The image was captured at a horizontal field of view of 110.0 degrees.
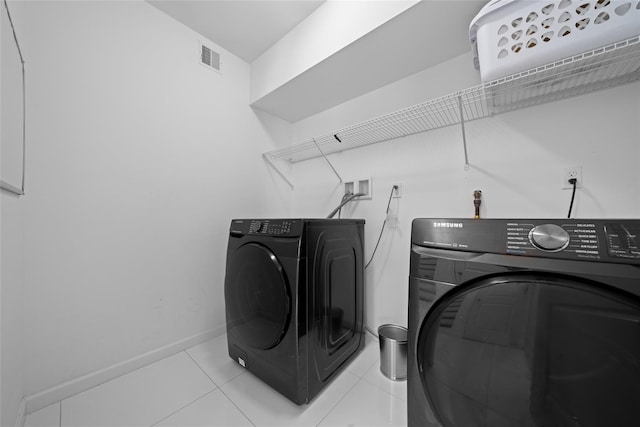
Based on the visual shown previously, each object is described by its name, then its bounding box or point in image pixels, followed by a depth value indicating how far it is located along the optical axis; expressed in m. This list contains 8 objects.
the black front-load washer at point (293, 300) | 1.02
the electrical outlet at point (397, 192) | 1.56
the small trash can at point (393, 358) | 1.24
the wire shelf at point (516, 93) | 0.84
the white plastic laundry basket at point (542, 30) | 0.74
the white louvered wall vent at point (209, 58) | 1.65
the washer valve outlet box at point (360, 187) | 1.70
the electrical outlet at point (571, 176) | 1.04
